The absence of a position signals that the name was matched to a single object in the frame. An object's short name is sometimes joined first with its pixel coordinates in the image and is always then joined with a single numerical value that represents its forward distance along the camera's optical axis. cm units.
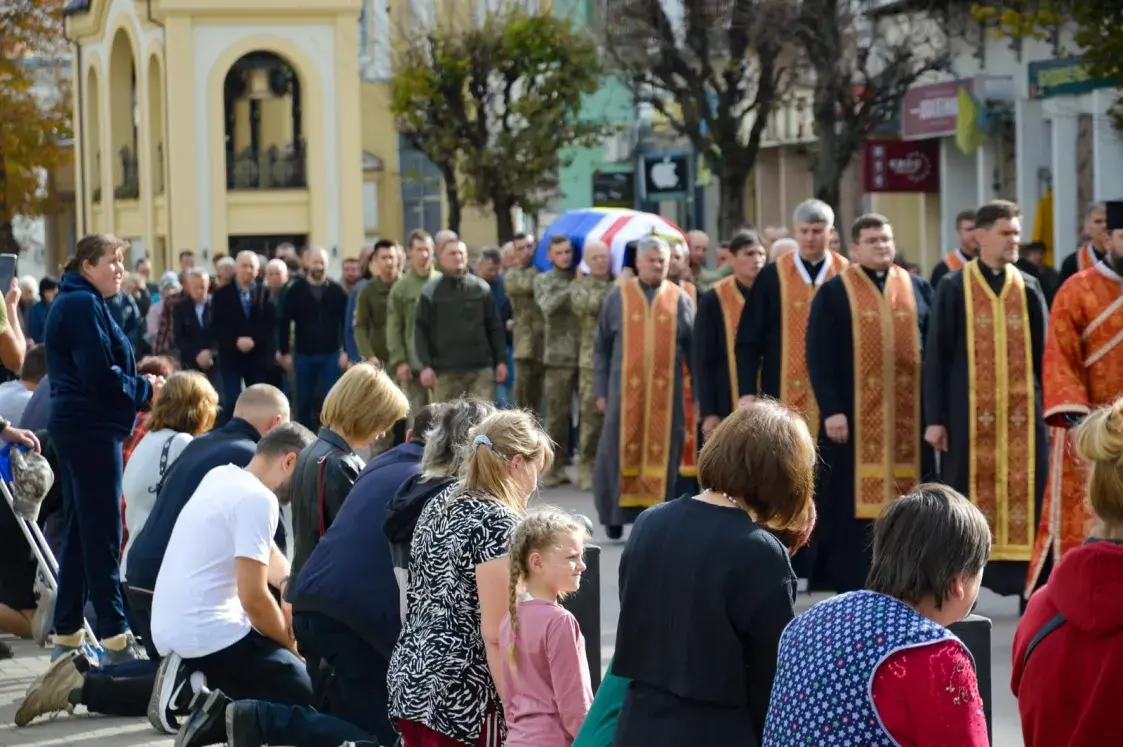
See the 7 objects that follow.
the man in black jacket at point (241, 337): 2070
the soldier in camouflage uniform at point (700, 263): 1805
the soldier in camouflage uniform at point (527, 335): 1878
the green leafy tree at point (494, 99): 3556
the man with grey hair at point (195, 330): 2086
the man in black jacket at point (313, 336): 2050
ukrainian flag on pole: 3092
